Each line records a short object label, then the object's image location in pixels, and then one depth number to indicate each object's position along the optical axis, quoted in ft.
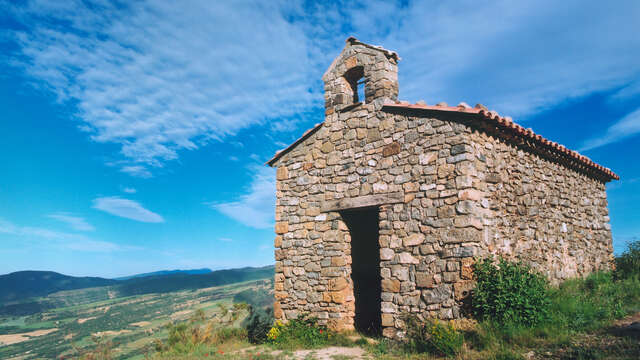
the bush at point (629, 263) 31.18
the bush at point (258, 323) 29.81
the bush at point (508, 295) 18.19
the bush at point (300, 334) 24.82
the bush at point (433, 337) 18.15
